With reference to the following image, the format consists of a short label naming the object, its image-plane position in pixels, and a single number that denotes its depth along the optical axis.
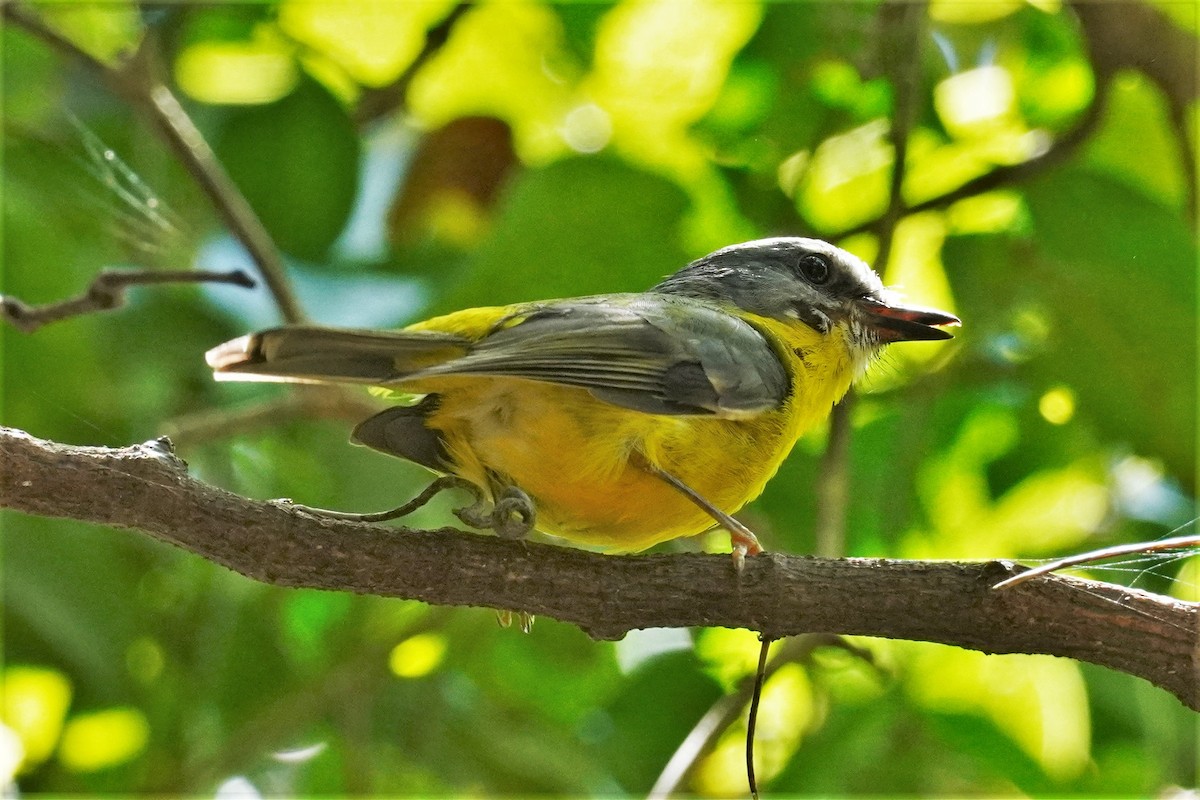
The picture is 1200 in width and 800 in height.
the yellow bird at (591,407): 4.68
